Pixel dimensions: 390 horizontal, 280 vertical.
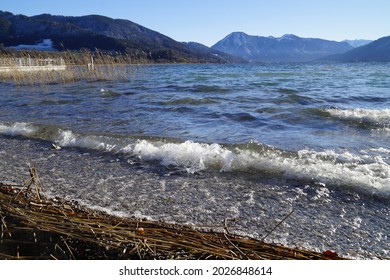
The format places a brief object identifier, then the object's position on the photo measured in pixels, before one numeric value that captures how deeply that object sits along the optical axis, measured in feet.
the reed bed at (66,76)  82.87
